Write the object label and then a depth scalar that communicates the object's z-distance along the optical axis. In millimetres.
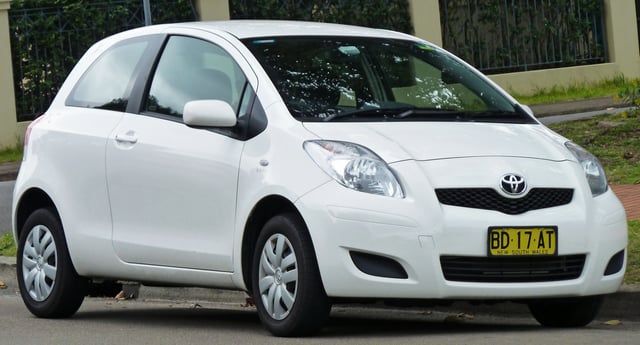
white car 10286
